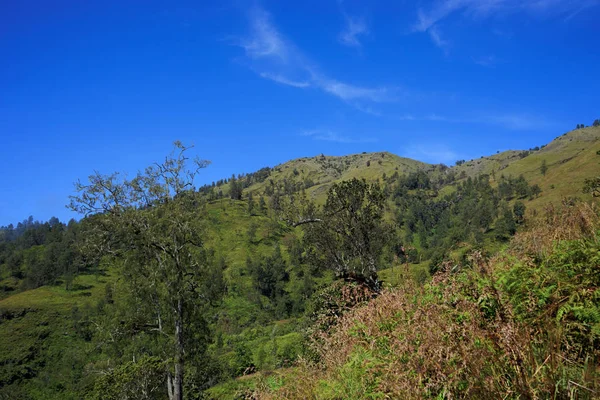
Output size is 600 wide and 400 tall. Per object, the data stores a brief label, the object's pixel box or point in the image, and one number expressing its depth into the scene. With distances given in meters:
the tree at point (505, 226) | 106.21
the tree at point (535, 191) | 160.50
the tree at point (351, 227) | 22.05
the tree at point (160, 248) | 19.25
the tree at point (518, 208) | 134.09
